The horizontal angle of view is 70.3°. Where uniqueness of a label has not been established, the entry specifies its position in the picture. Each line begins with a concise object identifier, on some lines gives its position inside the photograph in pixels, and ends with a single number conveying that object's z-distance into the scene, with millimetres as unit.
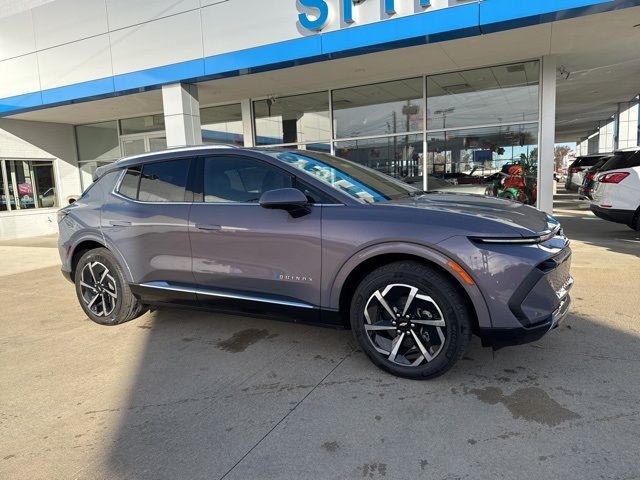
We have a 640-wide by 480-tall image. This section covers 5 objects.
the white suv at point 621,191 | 8078
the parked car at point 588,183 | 12127
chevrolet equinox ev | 2906
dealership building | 7801
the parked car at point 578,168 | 17938
